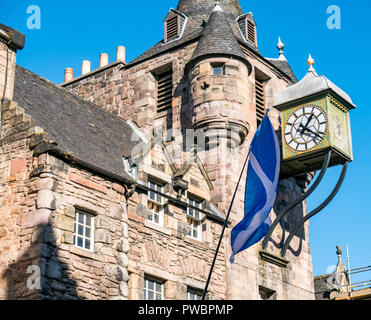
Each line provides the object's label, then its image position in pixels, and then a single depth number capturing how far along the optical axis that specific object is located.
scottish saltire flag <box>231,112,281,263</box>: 21.04
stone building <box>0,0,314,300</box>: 19.44
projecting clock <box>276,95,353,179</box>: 26.33
